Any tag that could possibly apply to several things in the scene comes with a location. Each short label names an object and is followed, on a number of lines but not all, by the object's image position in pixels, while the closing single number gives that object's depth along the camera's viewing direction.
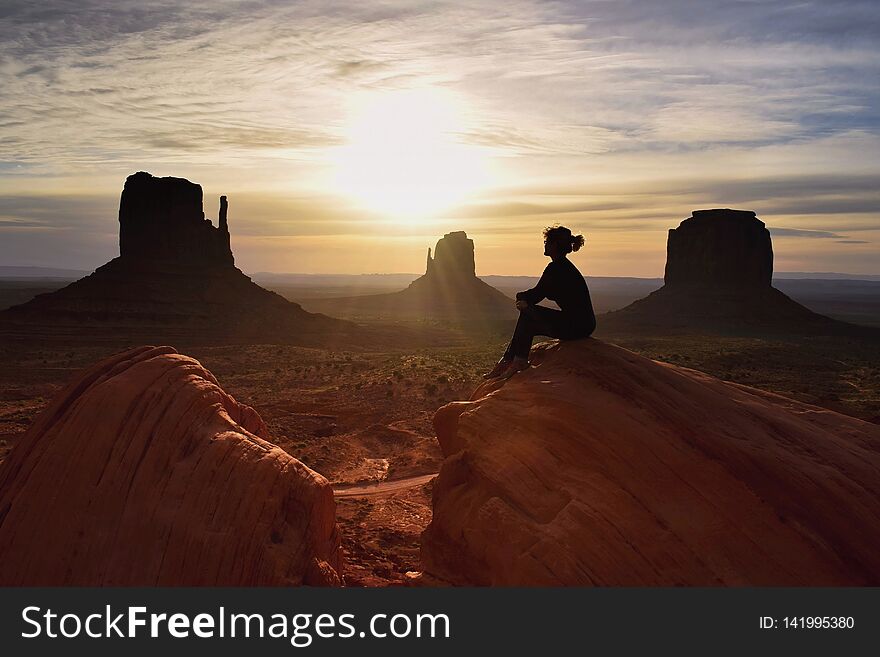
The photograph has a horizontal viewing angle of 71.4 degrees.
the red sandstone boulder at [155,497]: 6.76
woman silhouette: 8.71
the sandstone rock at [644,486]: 6.09
